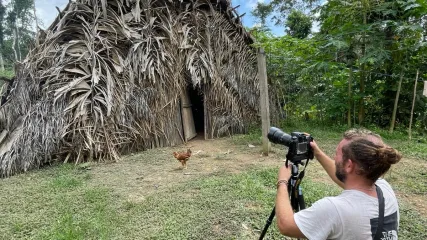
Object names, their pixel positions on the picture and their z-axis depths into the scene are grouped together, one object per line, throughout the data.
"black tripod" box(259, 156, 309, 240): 1.49
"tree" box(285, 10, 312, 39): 10.69
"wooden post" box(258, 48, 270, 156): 4.68
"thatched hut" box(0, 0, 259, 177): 4.69
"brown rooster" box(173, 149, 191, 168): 4.19
